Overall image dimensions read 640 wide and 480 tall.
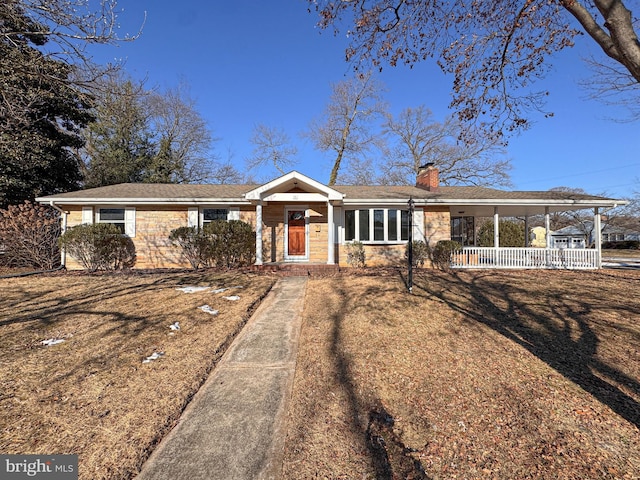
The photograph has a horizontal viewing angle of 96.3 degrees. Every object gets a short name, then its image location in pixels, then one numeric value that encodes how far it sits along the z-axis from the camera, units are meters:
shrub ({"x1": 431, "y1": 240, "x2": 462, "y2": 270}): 11.70
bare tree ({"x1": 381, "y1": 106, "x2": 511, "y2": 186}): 26.22
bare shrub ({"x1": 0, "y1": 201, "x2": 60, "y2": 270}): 10.87
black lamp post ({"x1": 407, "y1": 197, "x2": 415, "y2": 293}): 7.24
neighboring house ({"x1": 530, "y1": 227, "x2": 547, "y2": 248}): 32.06
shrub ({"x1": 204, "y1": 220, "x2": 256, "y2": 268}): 10.72
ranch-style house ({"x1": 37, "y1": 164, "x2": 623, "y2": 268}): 11.38
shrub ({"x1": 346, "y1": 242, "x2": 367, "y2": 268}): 11.93
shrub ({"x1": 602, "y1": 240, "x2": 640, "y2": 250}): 29.53
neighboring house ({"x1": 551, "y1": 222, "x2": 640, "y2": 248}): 30.89
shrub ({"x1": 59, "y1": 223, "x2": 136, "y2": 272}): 10.40
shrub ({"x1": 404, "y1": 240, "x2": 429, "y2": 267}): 11.77
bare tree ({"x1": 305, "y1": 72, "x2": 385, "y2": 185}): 26.69
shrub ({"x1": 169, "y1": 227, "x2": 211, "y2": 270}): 10.77
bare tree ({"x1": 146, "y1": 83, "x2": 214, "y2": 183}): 23.23
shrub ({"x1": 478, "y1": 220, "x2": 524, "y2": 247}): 19.16
